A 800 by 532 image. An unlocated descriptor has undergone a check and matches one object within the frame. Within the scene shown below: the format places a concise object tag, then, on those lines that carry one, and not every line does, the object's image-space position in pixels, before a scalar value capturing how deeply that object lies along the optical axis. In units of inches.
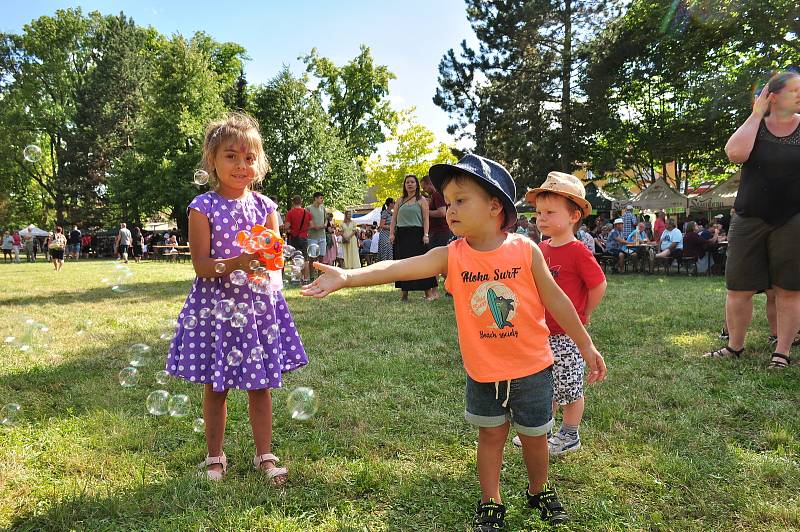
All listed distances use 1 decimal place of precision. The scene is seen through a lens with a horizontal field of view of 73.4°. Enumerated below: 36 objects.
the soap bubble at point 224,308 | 106.8
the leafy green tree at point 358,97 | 1771.7
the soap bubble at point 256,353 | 107.7
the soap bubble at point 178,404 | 128.7
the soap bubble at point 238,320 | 106.5
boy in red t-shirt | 122.2
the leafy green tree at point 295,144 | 1301.7
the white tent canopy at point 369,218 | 1267.2
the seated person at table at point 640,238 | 650.2
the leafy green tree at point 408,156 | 1668.3
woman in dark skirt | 342.0
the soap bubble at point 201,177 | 122.0
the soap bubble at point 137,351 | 142.0
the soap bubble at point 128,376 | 139.6
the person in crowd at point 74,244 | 1364.4
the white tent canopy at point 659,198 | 909.2
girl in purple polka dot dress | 106.9
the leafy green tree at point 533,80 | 1127.6
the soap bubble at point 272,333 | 111.0
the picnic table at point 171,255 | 1216.6
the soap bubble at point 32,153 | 178.5
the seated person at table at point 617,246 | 645.9
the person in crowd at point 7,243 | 1312.7
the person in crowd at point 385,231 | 500.4
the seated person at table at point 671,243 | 598.3
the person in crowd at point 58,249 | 785.6
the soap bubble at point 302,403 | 120.7
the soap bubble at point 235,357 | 107.1
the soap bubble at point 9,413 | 133.2
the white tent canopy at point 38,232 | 1744.1
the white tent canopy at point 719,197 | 810.2
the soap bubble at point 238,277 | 102.3
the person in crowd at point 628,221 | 698.3
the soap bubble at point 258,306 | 110.6
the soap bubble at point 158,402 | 125.5
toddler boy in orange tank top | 90.0
